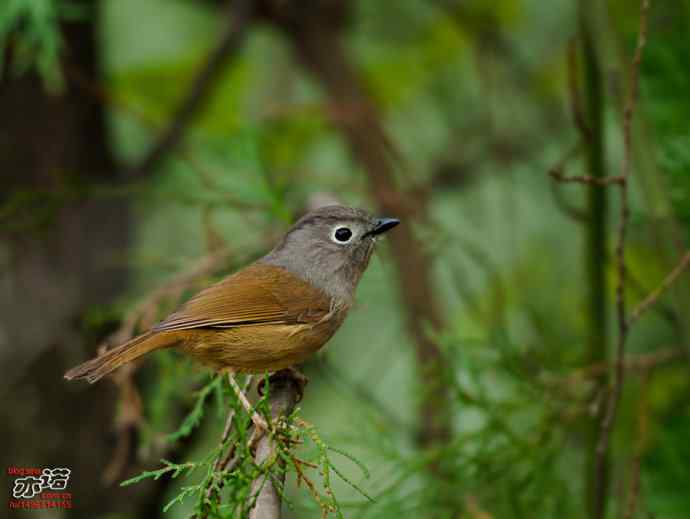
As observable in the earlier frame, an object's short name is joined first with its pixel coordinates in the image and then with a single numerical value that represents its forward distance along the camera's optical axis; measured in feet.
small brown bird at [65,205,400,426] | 19.94
